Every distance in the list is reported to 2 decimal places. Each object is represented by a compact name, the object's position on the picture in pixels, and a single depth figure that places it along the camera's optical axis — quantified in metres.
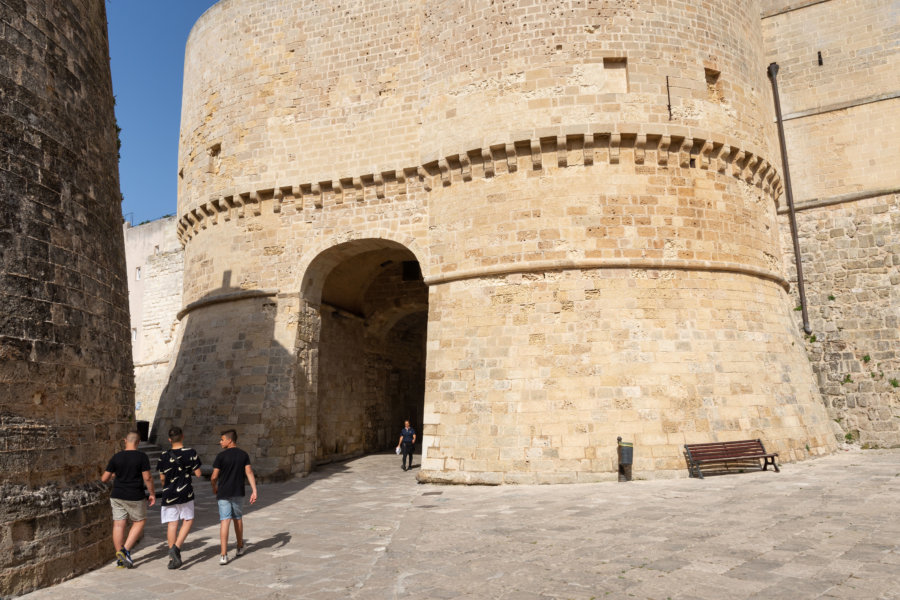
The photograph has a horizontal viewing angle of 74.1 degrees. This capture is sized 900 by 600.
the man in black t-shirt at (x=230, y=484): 5.75
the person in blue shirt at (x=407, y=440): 12.72
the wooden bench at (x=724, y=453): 9.23
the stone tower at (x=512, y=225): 9.94
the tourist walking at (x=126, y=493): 5.57
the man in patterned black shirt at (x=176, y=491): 5.61
